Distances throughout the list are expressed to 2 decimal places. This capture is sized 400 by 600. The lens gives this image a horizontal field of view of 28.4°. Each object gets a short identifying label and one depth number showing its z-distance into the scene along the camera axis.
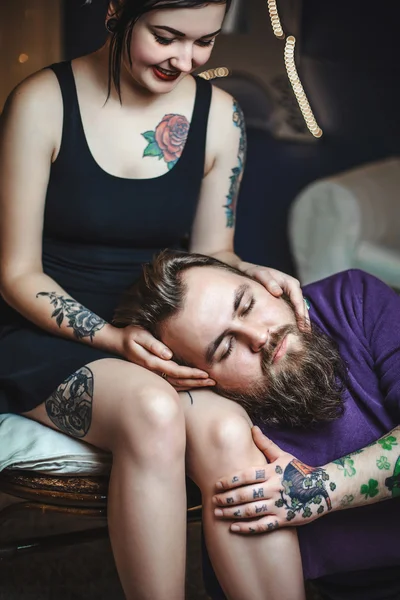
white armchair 2.50
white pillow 1.28
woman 1.14
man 1.17
